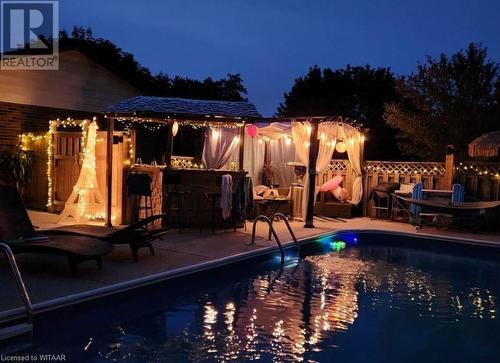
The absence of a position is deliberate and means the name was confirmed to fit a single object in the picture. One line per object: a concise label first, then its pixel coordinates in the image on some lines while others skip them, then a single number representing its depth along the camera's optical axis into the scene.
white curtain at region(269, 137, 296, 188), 15.59
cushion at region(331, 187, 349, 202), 13.98
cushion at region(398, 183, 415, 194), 13.00
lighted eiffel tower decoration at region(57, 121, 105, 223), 10.69
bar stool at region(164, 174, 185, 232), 10.38
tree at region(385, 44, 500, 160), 16.09
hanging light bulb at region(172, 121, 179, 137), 11.16
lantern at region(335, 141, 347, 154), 14.27
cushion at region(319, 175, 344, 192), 14.02
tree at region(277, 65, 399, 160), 25.72
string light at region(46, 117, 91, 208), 11.80
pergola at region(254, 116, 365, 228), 11.70
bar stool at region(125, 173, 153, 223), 9.53
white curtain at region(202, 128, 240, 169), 13.95
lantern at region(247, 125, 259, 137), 13.12
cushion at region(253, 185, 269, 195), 13.16
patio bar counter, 10.59
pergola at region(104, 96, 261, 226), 10.35
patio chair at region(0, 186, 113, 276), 6.02
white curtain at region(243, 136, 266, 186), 14.83
